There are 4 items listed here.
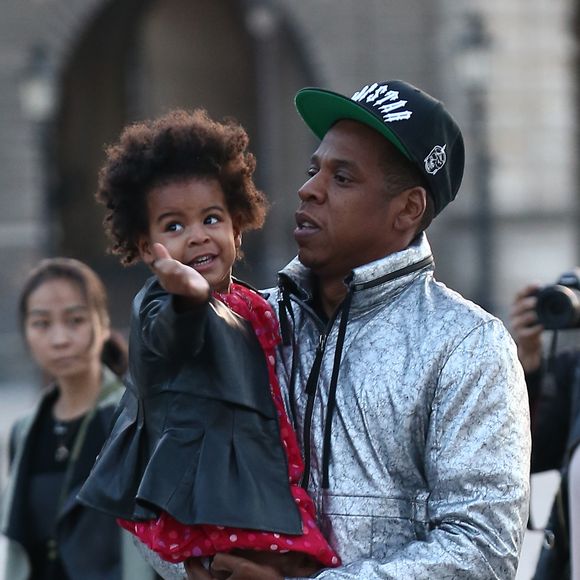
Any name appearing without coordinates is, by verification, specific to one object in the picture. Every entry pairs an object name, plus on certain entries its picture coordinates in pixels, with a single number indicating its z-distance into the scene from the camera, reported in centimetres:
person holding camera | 757
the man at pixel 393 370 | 501
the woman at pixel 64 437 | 852
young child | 508
